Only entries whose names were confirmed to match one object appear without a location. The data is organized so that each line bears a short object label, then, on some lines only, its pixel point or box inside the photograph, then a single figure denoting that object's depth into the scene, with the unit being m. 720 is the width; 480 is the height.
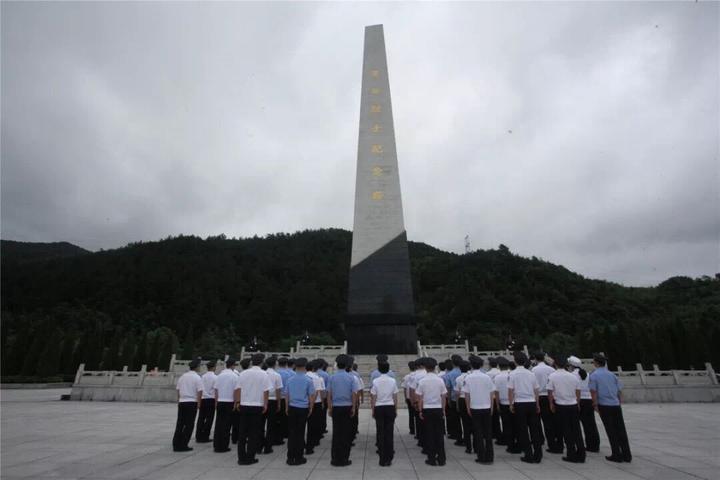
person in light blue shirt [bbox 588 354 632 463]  4.16
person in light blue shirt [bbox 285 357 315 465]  4.11
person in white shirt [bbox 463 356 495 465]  4.13
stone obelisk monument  13.52
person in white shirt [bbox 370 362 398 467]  4.06
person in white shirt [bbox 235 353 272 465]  4.11
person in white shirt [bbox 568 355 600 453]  4.59
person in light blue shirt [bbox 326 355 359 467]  4.07
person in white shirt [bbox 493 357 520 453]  4.66
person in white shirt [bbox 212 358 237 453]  4.62
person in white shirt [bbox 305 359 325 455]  4.70
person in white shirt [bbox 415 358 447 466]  4.05
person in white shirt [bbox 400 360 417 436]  5.27
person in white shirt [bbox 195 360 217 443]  5.14
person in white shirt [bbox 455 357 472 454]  4.65
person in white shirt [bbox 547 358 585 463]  4.21
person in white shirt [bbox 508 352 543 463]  4.20
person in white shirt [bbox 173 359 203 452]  4.64
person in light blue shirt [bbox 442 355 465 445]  4.99
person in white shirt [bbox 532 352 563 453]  4.62
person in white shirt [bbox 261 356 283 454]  4.58
